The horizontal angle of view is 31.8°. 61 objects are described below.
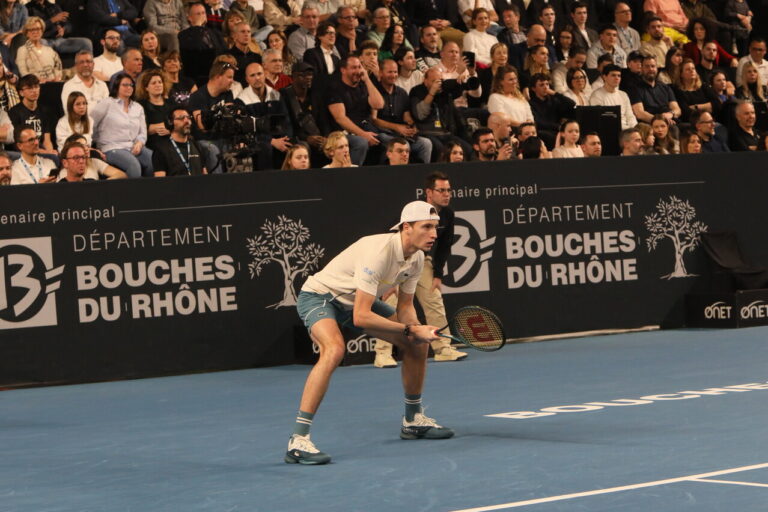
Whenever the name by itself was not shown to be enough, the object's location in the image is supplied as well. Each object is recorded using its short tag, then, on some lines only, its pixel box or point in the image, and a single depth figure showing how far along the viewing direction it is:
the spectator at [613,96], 19.14
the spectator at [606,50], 20.99
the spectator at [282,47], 17.22
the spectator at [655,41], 21.80
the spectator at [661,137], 18.22
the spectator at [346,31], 18.23
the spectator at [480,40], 19.56
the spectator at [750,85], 21.45
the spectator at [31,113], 14.99
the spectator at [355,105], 16.11
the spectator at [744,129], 19.27
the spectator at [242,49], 17.00
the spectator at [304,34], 18.09
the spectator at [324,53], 17.36
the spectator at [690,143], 17.48
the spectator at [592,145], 16.91
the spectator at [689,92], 20.41
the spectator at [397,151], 15.21
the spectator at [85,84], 15.48
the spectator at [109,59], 16.47
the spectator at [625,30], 21.70
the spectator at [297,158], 14.60
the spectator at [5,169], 13.36
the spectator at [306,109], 16.08
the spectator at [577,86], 19.20
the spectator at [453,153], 15.44
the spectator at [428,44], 18.88
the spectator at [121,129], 14.89
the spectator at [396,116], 16.75
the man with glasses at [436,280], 12.94
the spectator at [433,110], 17.06
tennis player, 8.61
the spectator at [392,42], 18.39
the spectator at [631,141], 16.97
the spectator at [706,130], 18.62
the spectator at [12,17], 16.61
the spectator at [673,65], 20.80
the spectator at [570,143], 17.08
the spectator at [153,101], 15.33
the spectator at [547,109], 18.47
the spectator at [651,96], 19.92
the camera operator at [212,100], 15.20
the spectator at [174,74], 16.16
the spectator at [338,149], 14.77
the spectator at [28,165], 14.05
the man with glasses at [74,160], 13.49
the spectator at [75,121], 14.84
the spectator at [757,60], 21.70
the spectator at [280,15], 18.81
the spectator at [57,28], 16.95
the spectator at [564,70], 19.52
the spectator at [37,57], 16.08
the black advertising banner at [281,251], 13.23
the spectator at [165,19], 17.38
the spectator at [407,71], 17.67
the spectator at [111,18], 17.30
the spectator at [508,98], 17.77
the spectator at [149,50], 16.61
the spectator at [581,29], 21.23
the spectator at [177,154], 14.84
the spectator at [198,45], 17.20
